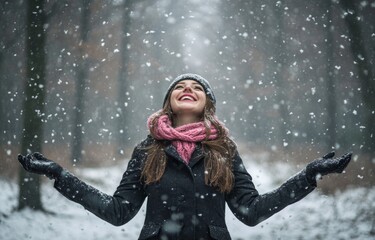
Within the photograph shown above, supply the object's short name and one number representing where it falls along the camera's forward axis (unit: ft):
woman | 8.41
